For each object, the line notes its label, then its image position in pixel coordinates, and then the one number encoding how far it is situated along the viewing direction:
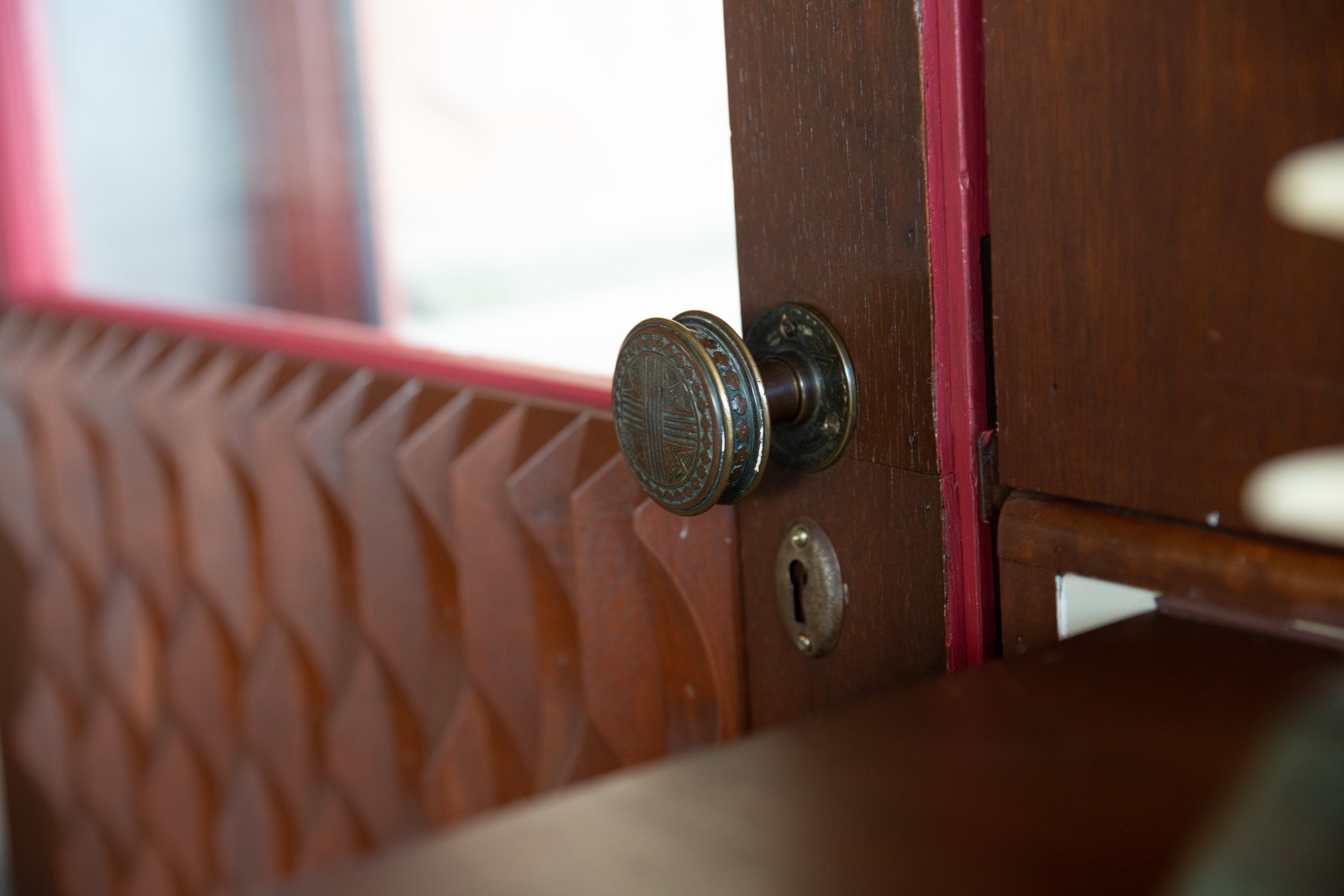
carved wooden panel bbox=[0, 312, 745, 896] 1.03
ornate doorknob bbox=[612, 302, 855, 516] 0.69
